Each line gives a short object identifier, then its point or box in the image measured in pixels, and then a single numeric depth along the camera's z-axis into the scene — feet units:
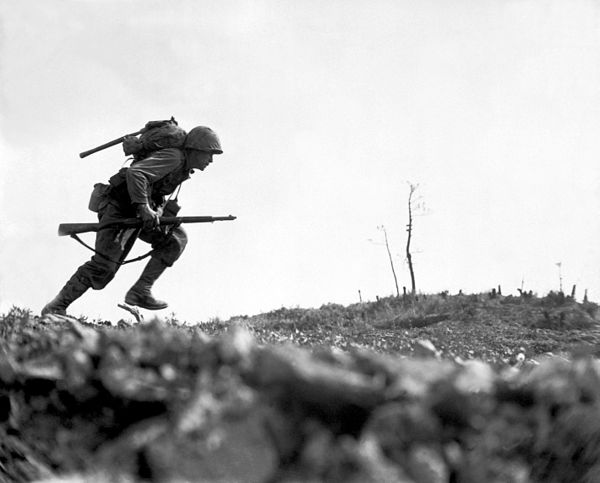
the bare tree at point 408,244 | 90.43
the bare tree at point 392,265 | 94.38
